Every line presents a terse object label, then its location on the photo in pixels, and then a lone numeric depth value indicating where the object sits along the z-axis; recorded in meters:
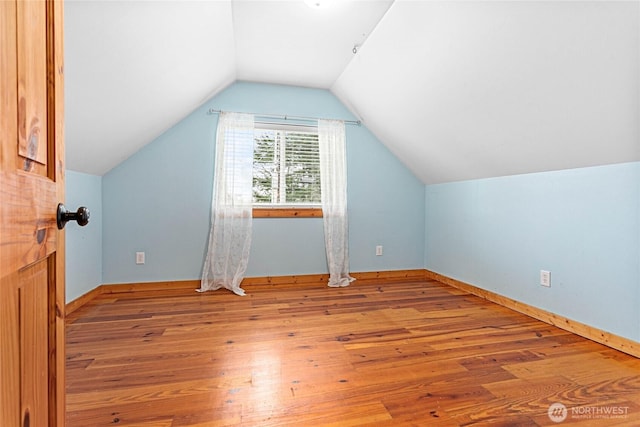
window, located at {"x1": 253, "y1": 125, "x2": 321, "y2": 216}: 3.38
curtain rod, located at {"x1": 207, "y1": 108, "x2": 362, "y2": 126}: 3.18
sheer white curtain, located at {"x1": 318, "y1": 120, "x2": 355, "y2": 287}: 3.40
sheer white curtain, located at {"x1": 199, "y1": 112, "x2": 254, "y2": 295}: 3.14
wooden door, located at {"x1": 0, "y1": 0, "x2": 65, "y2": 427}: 0.49
